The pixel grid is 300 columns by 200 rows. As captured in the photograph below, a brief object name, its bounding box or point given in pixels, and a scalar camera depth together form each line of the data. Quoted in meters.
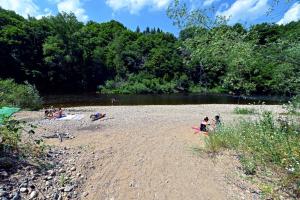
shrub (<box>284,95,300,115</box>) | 5.34
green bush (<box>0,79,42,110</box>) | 11.14
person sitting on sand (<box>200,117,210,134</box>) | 6.90
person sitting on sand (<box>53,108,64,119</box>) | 9.54
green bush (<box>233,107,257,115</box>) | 11.32
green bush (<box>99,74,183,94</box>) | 31.74
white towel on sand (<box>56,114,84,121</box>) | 9.34
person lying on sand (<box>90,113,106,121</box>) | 9.20
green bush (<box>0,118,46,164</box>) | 3.08
